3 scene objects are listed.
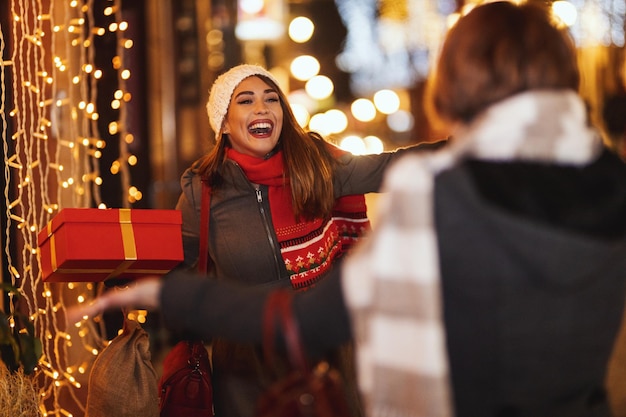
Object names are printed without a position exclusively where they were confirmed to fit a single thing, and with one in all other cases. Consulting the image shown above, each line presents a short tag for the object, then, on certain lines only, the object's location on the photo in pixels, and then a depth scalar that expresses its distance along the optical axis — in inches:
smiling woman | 137.1
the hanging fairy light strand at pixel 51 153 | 152.1
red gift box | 117.1
